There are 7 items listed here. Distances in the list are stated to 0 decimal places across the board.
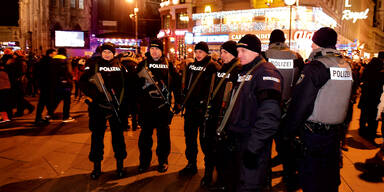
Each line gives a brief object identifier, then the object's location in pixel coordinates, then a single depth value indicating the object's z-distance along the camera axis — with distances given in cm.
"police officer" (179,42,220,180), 479
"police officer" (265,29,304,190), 446
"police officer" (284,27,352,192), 286
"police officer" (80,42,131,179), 461
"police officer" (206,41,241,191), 391
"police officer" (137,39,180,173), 487
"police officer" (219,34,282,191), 256
